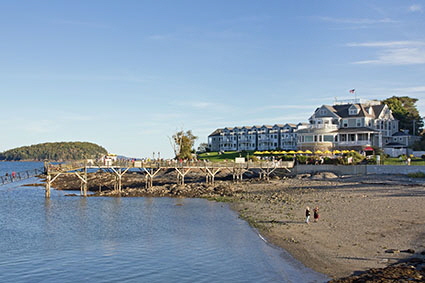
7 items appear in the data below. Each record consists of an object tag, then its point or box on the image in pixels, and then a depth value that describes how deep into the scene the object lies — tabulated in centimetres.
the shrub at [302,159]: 6515
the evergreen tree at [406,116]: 8950
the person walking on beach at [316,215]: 2623
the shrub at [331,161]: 6069
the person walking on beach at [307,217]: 2595
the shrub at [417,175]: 4669
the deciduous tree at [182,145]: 9016
